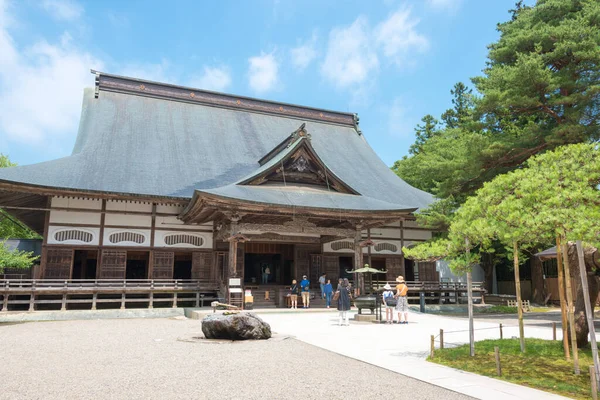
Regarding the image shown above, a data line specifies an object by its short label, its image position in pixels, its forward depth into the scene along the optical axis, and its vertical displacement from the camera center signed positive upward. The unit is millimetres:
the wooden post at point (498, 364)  6539 -1398
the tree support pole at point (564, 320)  7758 -891
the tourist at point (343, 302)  13148 -951
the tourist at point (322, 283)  19773 -587
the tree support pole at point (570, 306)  6637 -568
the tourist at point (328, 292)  18844 -932
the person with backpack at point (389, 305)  13735 -1074
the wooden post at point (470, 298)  8023 -531
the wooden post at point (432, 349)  7890 -1428
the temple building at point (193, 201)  17641 +2932
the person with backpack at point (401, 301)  13836 -978
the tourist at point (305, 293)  18494 -949
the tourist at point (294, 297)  18405 -1141
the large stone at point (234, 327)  10172 -1334
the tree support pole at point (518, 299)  8164 -543
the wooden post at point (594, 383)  5340 -1395
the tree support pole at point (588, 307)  5703 -500
